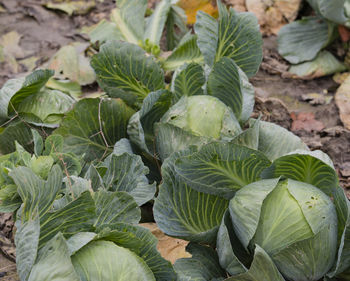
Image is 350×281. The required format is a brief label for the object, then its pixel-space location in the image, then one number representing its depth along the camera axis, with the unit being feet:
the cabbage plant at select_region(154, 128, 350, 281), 8.30
